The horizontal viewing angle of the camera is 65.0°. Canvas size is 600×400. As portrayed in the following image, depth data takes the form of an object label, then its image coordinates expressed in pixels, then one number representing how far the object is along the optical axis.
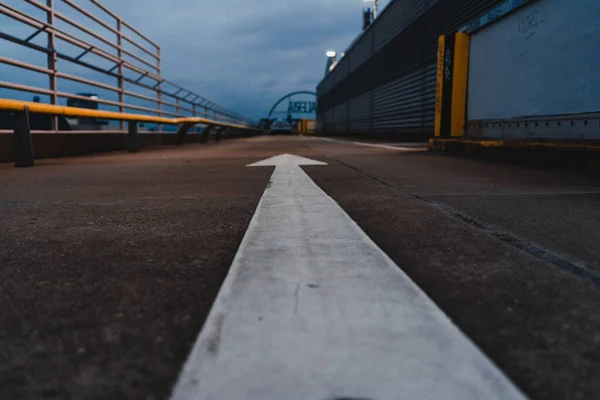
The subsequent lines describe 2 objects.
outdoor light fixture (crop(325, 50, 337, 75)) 53.75
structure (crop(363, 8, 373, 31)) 41.45
